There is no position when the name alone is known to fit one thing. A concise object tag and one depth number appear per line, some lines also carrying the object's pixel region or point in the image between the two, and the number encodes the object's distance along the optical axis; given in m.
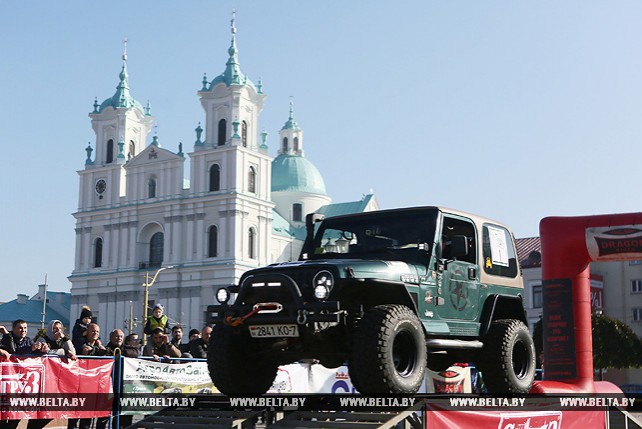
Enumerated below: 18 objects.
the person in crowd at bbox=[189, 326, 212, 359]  14.98
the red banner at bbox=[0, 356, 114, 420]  12.94
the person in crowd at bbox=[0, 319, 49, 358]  13.74
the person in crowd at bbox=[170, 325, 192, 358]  15.64
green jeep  7.50
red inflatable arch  18.27
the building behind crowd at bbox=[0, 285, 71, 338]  107.94
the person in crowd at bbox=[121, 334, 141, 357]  14.75
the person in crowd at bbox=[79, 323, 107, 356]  14.31
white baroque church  90.25
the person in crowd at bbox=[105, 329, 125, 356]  14.58
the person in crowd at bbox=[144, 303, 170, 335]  14.73
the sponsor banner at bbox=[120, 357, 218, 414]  13.96
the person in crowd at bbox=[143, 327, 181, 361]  14.66
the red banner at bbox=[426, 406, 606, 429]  8.55
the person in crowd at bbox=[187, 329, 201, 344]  15.93
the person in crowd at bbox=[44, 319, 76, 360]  13.48
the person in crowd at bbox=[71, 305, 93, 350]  14.72
